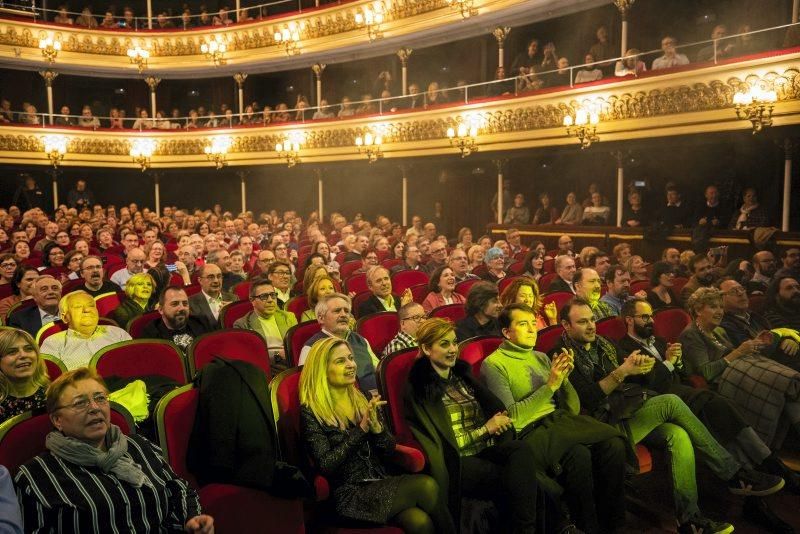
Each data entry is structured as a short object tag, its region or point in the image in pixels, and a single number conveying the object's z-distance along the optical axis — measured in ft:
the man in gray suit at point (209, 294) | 17.08
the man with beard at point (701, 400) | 12.06
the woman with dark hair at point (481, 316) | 14.79
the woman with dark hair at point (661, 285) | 19.33
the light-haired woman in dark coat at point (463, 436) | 9.75
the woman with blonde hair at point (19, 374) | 9.23
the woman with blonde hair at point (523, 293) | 14.20
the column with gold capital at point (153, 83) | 72.28
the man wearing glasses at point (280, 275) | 19.45
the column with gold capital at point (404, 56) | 58.23
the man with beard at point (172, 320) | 14.11
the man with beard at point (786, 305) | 17.11
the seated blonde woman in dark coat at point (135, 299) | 15.93
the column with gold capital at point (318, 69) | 64.90
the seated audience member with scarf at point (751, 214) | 34.71
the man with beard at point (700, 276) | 19.44
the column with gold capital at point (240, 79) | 70.03
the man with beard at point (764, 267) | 23.83
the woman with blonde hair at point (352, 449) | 8.85
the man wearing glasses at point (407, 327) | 13.32
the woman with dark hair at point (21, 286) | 17.24
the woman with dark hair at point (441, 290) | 18.93
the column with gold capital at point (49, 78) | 67.15
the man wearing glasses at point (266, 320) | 15.49
